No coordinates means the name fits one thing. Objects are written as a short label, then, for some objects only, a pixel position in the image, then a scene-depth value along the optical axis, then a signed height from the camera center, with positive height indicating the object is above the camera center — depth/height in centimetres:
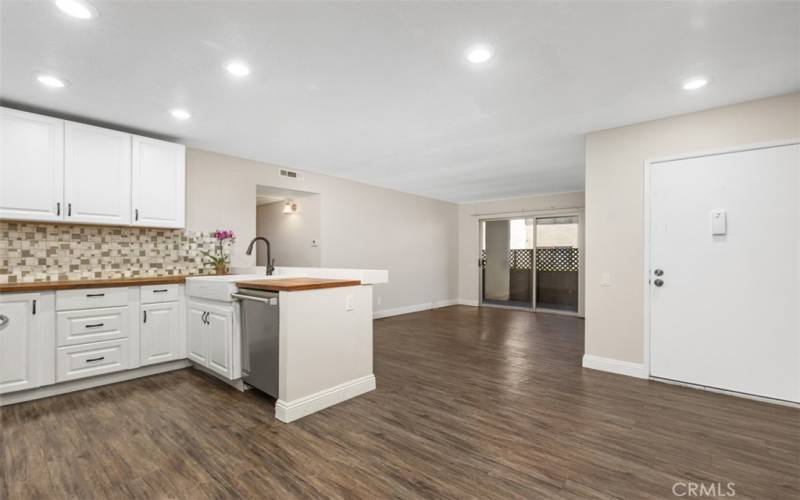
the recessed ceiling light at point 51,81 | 260 +128
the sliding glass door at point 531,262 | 731 -22
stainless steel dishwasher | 264 -69
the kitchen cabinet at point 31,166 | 286 +71
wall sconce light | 631 +80
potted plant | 413 +4
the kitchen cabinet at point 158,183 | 355 +72
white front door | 283 -16
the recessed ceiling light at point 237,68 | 243 +129
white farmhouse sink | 301 -32
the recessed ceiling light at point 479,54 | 224 +129
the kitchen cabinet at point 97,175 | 318 +72
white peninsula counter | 253 -65
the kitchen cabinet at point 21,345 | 271 -75
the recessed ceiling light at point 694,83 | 263 +129
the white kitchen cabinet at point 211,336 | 302 -78
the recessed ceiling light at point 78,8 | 183 +129
